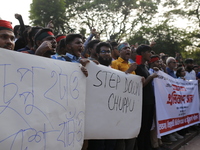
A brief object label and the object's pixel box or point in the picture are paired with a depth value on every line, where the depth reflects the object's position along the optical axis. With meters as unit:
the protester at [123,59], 3.55
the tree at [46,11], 17.84
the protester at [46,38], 2.35
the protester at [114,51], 4.58
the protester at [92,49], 3.71
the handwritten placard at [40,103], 1.62
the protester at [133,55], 4.66
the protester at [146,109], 3.66
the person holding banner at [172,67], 5.08
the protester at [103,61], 2.90
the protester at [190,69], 6.53
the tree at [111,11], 24.80
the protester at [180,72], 5.51
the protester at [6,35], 2.05
